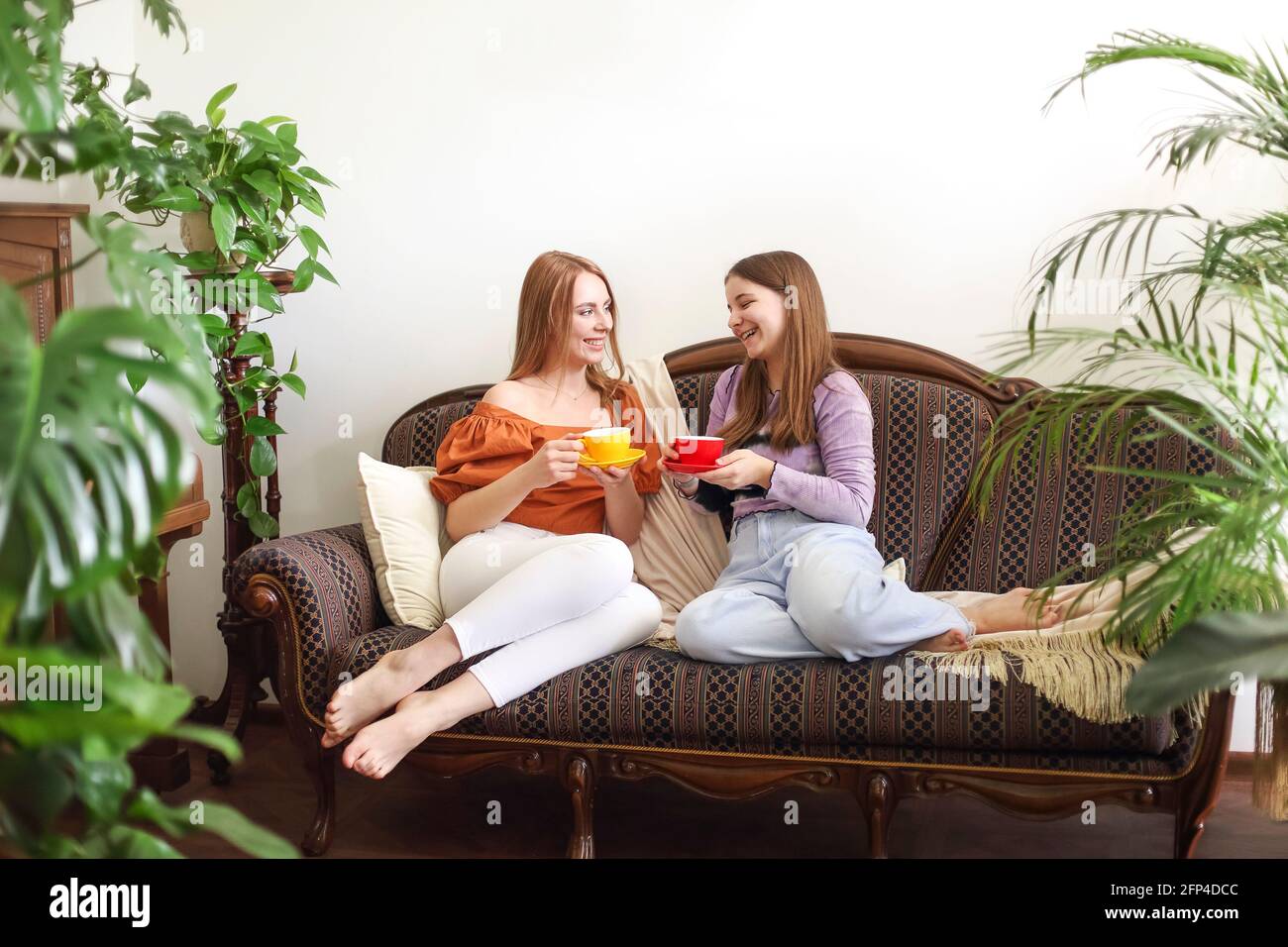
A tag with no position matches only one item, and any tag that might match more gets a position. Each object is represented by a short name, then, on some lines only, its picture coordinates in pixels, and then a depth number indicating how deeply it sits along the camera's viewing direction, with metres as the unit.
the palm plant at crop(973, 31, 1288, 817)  1.36
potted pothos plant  2.55
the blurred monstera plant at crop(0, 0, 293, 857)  0.97
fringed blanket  1.98
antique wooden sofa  2.01
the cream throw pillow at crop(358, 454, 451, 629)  2.47
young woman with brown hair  2.15
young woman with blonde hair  2.16
